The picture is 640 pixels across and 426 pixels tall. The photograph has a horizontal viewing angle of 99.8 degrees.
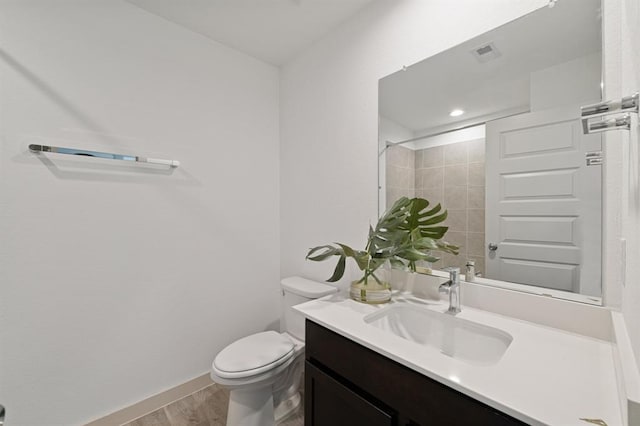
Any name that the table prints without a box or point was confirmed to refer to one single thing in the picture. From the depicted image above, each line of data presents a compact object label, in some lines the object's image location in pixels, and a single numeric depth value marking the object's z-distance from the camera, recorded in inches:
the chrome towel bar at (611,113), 19.7
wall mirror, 36.4
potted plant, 47.6
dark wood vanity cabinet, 26.6
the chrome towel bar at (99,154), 49.8
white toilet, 50.7
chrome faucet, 42.8
